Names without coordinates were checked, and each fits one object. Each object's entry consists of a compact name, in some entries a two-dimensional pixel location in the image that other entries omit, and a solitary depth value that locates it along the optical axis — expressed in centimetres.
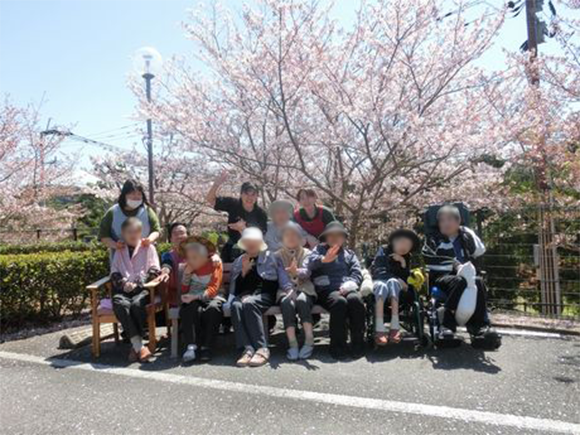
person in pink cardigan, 365
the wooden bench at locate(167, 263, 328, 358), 372
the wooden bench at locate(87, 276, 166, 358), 377
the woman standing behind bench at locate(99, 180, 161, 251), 414
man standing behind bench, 439
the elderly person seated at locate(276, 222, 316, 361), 361
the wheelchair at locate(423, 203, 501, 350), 357
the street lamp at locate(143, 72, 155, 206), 777
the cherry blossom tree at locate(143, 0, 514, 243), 548
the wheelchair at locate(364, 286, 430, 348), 374
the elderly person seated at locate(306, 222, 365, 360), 358
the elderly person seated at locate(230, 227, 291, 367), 360
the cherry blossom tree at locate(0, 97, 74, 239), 1125
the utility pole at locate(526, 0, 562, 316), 545
